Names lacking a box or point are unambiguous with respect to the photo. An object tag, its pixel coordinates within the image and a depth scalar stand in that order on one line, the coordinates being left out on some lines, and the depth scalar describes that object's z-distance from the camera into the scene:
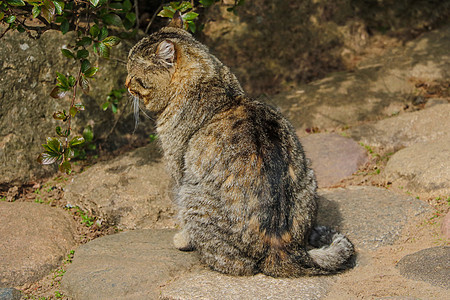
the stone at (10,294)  3.70
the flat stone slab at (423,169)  4.59
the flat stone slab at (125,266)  3.58
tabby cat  3.61
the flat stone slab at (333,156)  5.36
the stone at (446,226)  4.00
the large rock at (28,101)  5.04
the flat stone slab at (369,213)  4.20
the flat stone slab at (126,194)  4.83
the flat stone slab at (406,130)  5.58
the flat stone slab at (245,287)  3.35
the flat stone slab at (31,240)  4.01
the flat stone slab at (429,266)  3.38
